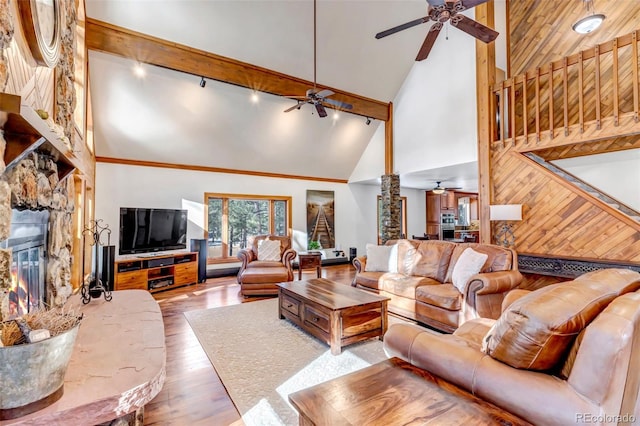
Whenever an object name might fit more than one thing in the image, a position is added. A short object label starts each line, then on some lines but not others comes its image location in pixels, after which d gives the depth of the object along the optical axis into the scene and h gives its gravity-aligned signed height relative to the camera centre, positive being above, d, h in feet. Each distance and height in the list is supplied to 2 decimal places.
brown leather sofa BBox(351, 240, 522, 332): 10.48 -2.40
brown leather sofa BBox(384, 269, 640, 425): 3.66 -1.85
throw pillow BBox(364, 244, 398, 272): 15.11 -1.74
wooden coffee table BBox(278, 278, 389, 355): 9.80 -3.04
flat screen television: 17.99 -0.31
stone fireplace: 4.68 -0.19
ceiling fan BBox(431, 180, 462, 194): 28.95 +3.28
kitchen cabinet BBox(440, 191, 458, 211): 33.68 +2.45
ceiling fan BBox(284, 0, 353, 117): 14.16 +5.95
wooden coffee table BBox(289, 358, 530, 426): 3.88 -2.44
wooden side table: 19.16 -2.26
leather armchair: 16.63 -2.63
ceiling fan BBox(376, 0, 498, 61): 9.25 +6.59
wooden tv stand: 16.80 -2.72
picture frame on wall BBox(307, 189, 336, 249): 26.48 +0.52
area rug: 7.25 -4.11
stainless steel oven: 32.96 -0.27
